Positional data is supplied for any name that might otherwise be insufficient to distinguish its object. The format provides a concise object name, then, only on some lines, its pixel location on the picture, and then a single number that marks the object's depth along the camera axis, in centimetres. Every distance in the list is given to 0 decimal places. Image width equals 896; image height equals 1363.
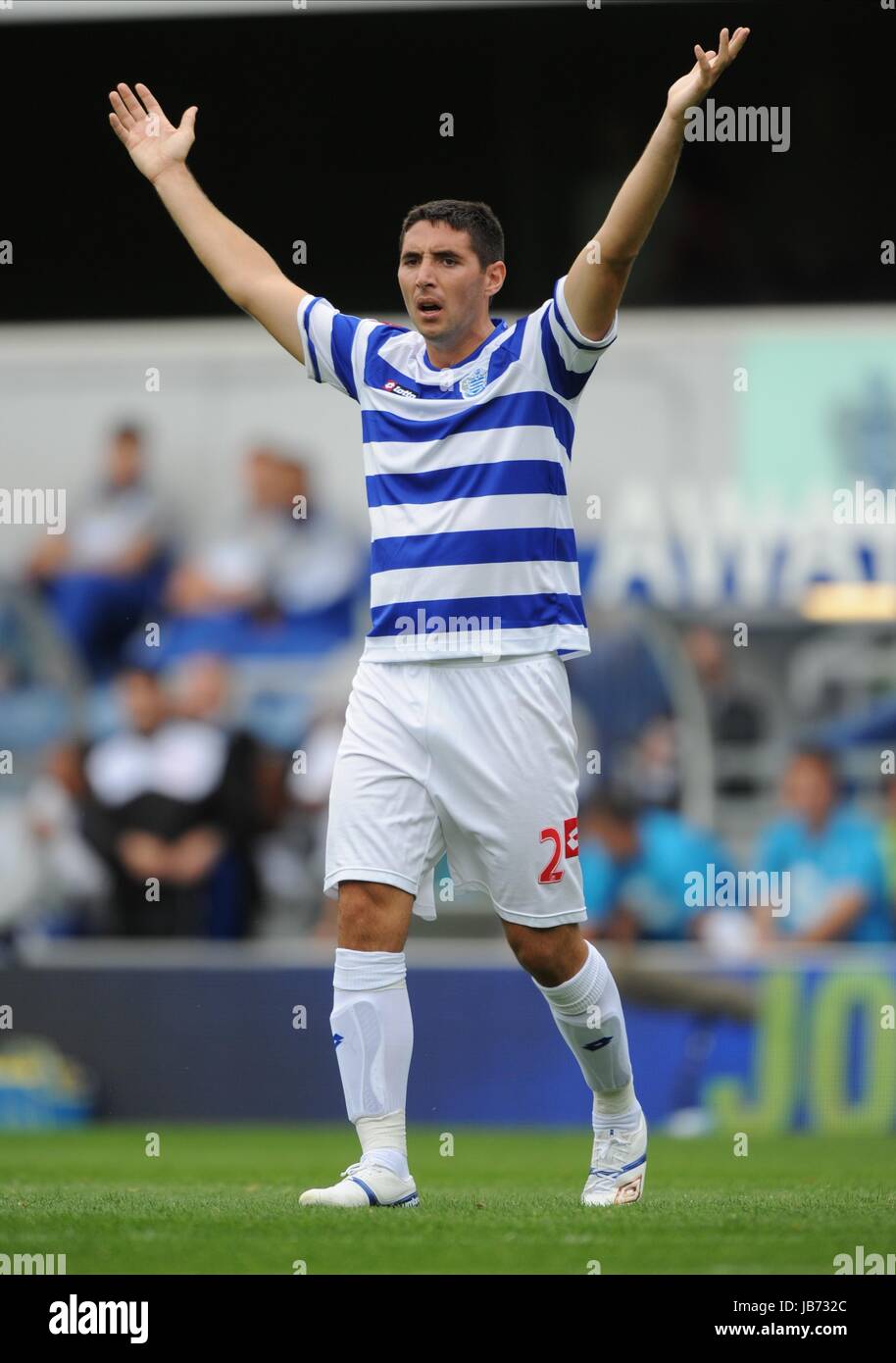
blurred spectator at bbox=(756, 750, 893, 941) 1192
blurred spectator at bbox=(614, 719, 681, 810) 1316
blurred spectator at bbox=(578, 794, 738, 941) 1233
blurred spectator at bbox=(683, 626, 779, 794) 1370
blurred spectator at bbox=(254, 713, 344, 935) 1310
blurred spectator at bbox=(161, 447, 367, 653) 1430
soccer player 556
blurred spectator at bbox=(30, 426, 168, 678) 1474
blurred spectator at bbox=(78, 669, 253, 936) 1279
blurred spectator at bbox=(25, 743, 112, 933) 1295
